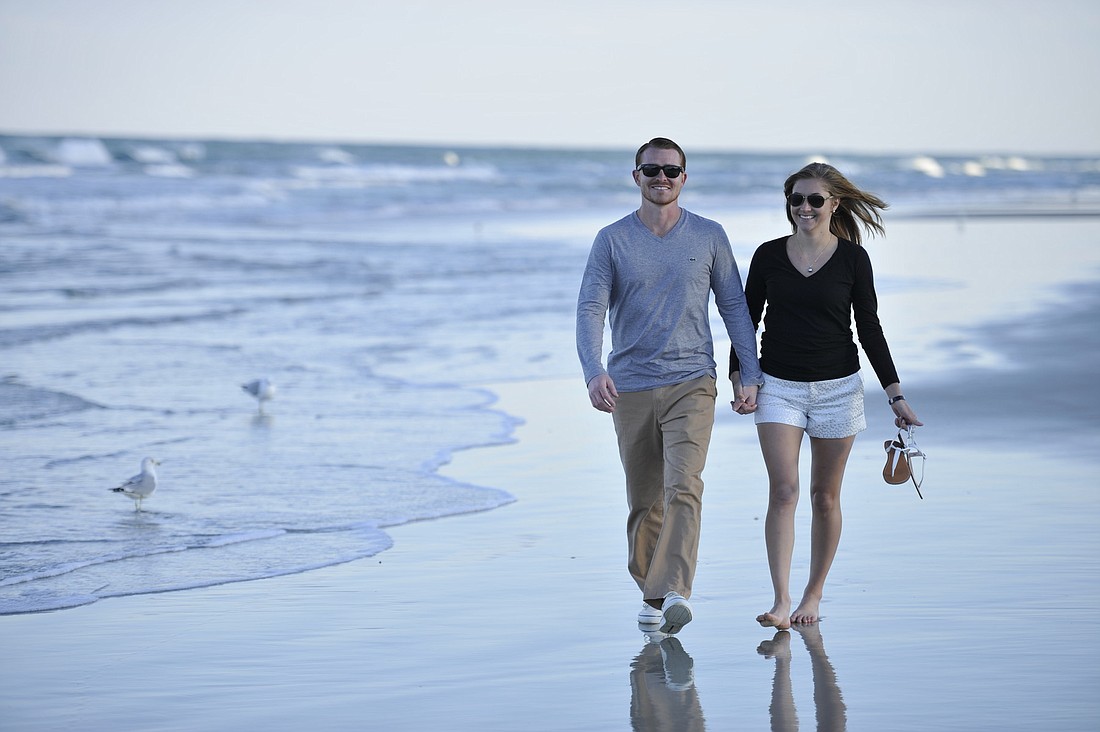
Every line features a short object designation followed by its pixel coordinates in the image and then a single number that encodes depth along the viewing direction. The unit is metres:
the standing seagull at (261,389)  19.52
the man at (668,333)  10.12
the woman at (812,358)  10.10
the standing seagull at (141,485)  14.19
